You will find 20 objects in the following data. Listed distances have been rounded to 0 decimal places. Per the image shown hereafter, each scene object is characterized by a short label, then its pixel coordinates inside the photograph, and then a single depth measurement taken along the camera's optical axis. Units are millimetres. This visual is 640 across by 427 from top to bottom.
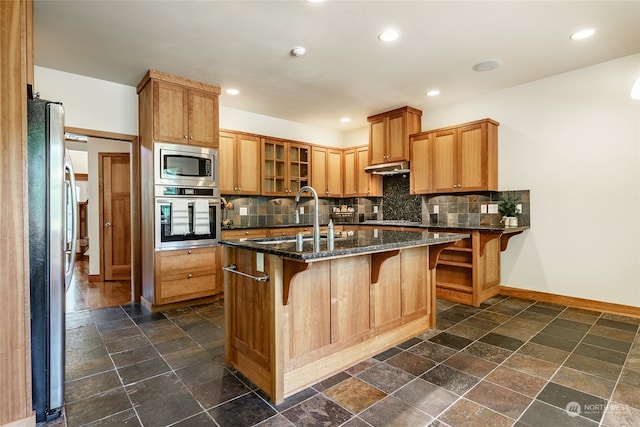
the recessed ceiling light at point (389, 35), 2859
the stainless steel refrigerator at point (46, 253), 1788
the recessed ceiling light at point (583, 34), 2878
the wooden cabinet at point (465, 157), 4207
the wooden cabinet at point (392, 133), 5020
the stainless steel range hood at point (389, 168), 5094
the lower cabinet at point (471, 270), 3830
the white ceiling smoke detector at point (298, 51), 3160
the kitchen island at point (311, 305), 1934
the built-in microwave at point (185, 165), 3670
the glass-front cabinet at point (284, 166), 5254
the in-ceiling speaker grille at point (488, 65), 3467
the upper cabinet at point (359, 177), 5840
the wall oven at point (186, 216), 3676
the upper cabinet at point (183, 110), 3664
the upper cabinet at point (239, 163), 4707
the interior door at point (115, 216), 5355
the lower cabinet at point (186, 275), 3672
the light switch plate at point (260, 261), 2027
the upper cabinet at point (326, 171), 5828
